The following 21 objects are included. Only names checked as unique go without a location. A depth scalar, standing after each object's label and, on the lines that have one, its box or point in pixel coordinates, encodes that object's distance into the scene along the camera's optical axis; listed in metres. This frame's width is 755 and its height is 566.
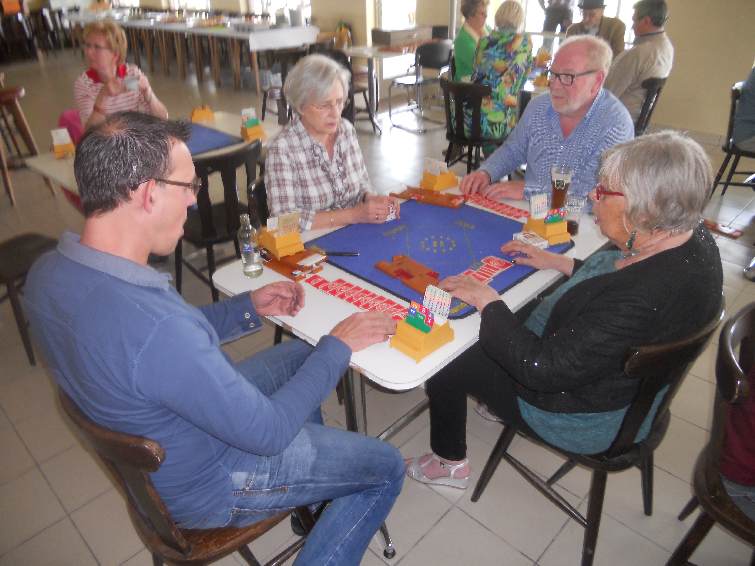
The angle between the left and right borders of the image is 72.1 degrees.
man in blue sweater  0.90
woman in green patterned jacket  3.73
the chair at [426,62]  5.76
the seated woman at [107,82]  2.97
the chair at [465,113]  3.59
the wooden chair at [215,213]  2.37
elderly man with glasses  2.07
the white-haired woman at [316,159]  1.89
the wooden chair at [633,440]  1.13
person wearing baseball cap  5.09
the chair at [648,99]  3.56
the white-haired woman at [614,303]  1.17
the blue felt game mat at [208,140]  2.81
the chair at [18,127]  4.24
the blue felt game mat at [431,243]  1.55
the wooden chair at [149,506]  0.91
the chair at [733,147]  3.50
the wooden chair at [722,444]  1.15
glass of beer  1.93
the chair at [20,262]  2.41
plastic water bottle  1.64
